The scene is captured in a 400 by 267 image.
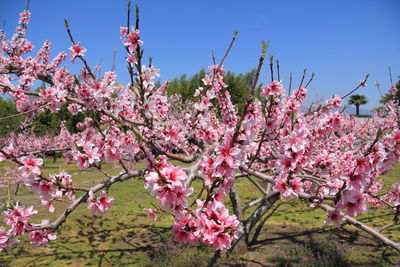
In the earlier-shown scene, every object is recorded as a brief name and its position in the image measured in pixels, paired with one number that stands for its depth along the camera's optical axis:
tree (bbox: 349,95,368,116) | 67.55
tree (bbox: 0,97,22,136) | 27.83
